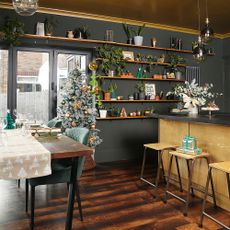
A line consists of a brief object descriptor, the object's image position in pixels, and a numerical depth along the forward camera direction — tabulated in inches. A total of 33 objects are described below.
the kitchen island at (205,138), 116.6
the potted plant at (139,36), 209.3
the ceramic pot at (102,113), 197.3
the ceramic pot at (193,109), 154.2
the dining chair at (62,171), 96.9
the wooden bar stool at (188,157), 113.8
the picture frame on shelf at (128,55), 205.7
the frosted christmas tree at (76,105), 176.1
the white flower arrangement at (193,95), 149.7
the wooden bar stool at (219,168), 96.1
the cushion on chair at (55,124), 143.0
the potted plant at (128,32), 209.8
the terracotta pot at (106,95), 199.3
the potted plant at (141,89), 212.4
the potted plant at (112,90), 203.0
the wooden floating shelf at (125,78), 198.4
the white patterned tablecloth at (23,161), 70.1
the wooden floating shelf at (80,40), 177.6
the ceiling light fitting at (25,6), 93.9
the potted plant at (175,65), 223.7
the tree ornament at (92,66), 189.9
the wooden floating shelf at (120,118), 198.3
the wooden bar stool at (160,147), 137.1
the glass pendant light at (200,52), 142.3
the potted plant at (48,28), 180.2
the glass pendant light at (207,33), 133.9
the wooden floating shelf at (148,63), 206.8
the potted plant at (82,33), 190.4
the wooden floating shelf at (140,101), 202.5
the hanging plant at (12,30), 164.9
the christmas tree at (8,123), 123.5
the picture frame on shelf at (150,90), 219.8
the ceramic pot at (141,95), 212.1
